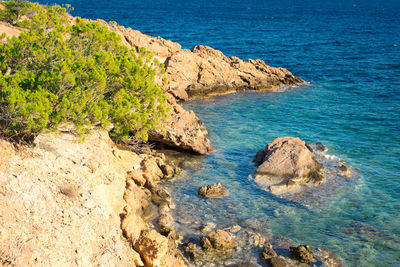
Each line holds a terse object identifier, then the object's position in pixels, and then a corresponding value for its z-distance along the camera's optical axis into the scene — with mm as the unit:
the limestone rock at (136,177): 20469
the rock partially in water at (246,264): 15673
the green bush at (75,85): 14117
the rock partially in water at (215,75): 40906
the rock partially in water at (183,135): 25703
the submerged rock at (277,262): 15562
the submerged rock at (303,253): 16094
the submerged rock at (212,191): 21214
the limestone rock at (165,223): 17234
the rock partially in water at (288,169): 22703
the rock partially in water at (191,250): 15991
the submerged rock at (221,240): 16578
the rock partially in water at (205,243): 16469
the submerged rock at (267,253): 16134
